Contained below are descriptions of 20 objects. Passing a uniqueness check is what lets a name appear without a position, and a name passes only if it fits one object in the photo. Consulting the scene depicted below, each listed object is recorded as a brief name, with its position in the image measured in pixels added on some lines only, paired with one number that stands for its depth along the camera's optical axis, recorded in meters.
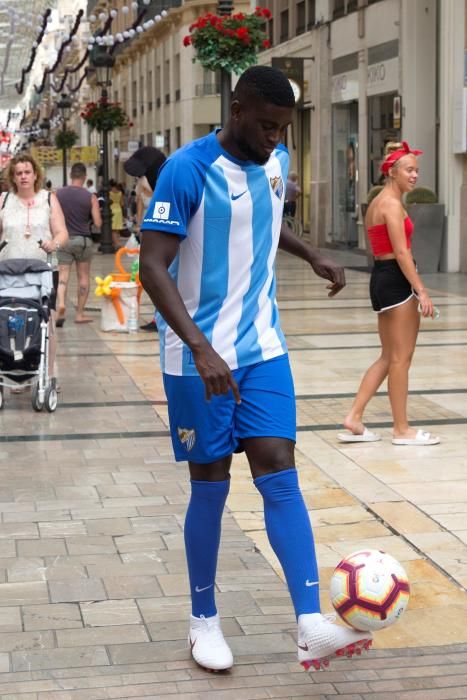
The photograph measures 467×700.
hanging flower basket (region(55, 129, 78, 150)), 54.40
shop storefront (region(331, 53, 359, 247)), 30.08
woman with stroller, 9.59
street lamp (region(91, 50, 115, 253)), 26.83
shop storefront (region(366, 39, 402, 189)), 26.00
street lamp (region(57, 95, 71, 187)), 41.34
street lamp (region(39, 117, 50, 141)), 64.25
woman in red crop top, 7.62
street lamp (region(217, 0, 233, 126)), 15.78
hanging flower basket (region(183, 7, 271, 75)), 17.00
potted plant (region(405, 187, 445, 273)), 22.31
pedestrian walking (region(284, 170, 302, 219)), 29.44
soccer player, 3.95
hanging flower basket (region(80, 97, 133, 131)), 32.69
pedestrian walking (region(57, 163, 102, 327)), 14.86
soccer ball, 3.87
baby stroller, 9.06
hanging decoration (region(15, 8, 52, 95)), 26.78
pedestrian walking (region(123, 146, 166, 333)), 12.51
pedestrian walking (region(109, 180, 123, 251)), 33.44
